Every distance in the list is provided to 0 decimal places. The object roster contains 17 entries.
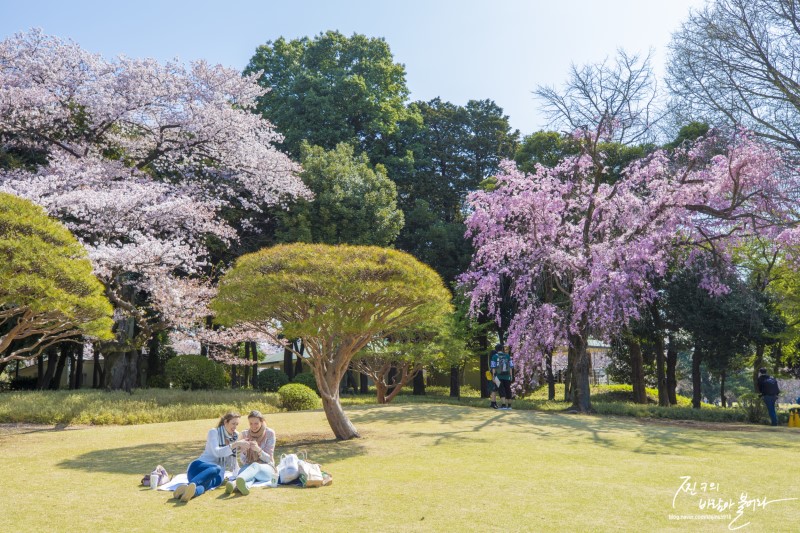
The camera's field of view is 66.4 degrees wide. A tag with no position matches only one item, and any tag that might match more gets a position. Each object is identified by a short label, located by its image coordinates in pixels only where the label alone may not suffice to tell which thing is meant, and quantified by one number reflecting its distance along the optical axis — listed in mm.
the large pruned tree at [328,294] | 11078
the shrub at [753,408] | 18188
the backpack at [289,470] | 8047
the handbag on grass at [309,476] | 7973
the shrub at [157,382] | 24361
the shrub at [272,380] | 25047
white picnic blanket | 7781
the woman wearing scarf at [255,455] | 7581
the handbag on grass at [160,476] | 8008
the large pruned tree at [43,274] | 10727
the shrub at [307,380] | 24953
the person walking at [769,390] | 17125
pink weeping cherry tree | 17219
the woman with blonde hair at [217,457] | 7578
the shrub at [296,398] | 18891
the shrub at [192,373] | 23078
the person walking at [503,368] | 18016
